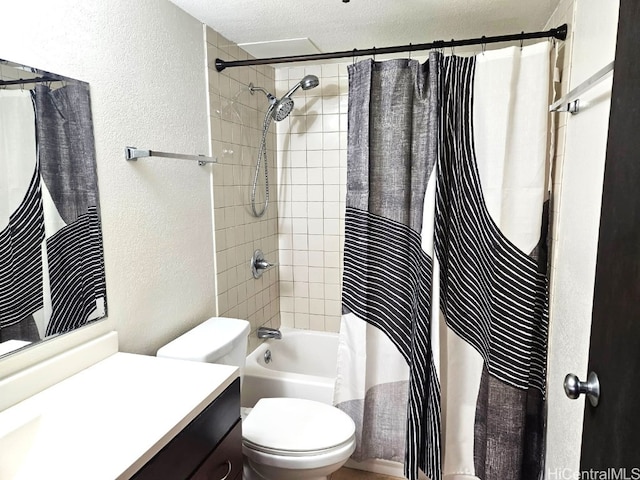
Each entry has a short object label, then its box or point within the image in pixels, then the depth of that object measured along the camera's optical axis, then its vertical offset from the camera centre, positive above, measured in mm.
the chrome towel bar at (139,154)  1499 +114
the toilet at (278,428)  1548 -982
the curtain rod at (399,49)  1637 +575
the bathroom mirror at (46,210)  1115 -74
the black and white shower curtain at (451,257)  1707 -325
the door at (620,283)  661 -177
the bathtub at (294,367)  2127 -1070
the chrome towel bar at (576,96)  973 +252
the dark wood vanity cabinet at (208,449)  980 -703
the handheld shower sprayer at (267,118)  2414 +398
